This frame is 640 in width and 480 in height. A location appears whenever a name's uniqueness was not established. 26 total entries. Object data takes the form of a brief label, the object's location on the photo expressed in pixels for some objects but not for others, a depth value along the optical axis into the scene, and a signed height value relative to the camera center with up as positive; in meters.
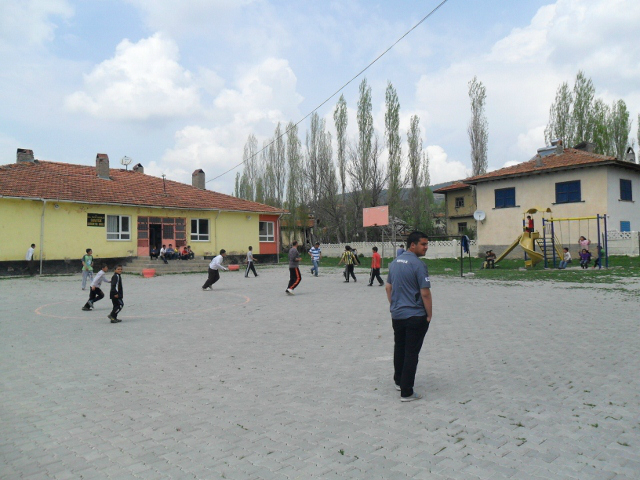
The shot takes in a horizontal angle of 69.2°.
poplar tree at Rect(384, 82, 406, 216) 42.16 +8.52
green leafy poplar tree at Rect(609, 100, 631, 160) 38.31 +9.31
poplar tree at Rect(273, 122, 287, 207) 48.47 +8.26
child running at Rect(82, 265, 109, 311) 11.72 -0.99
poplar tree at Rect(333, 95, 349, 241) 43.50 +10.16
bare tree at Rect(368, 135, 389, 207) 42.16 +6.43
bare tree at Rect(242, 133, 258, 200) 51.03 +8.32
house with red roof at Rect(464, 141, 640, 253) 28.59 +3.44
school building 23.61 +2.36
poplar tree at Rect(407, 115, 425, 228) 44.31 +6.58
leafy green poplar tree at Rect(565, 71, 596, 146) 37.22 +10.77
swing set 27.31 +0.68
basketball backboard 30.41 +2.26
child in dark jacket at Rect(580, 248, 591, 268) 23.58 -0.79
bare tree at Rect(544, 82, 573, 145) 38.00 +10.37
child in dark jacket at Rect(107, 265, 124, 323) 10.10 -0.92
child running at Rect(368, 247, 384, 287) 17.67 -0.63
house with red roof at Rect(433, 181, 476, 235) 48.56 +4.08
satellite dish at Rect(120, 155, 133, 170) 31.77 +6.34
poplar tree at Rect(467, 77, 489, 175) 42.75 +10.22
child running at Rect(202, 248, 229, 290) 16.84 -0.79
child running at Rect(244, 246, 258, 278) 22.77 -0.56
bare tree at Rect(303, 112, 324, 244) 45.25 +8.32
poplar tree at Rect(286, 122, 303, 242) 47.31 +7.04
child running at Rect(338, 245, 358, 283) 19.47 -0.49
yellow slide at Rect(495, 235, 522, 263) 26.53 -0.10
